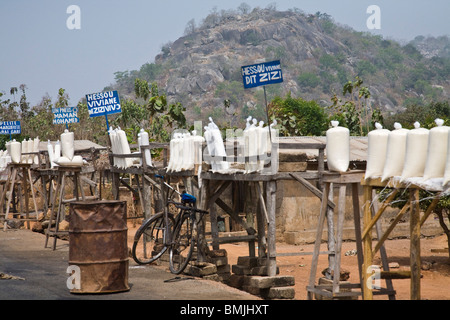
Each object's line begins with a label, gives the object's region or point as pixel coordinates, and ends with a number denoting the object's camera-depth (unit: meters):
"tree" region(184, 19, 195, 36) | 194.75
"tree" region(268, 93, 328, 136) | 66.12
